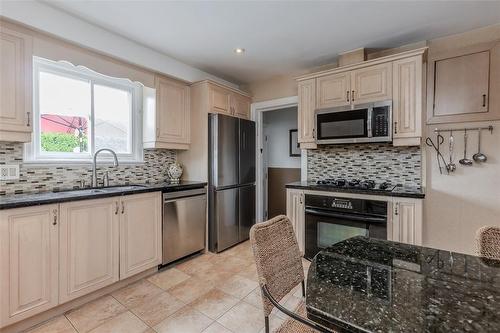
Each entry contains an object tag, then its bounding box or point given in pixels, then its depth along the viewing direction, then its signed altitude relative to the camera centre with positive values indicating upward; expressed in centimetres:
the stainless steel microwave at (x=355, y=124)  256 +45
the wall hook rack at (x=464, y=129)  232 +35
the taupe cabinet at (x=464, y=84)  229 +79
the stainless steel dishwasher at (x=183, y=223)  271 -70
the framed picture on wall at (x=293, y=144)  460 +38
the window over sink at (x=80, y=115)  231 +52
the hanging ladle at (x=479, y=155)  234 +9
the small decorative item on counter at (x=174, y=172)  327 -12
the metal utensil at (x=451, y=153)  247 +11
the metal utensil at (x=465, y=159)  240 +6
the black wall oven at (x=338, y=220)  242 -58
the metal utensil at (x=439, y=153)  253 +12
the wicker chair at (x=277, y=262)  105 -47
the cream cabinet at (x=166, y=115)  297 +61
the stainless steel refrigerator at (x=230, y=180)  317 -22
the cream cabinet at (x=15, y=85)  181 +59
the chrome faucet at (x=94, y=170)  250 -7
